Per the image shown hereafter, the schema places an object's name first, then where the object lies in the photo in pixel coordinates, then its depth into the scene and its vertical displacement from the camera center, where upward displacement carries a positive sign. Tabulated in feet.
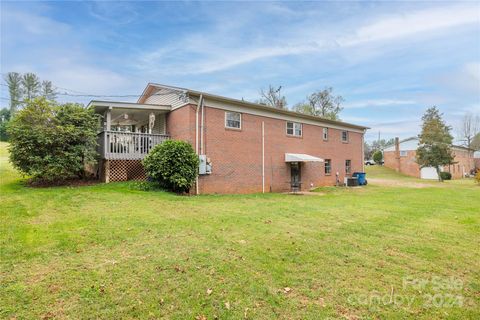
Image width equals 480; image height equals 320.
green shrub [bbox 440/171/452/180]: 103.65 -2.34
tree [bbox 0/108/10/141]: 166.03 +36.81
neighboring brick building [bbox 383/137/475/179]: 118.85 +4.36
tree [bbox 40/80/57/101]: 130.91 +42.38
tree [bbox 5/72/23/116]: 134.00 +43.28
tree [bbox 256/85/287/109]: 131.54 +35.74
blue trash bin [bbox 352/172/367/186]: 72.88 -1.69
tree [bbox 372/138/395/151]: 285.84 +29.51
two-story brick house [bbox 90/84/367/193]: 42.93 +6.10
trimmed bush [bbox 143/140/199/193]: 37.65 +1.19
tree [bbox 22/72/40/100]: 138.00 +44.82
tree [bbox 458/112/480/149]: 164.82 +24.70
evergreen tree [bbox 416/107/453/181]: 90.79 +8.07
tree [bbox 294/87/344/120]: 143.54 +34.62
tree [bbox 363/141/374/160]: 225.31 +13.60
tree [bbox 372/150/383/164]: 155.53 +8.01
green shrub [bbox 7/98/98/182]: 35.88 +4.65
